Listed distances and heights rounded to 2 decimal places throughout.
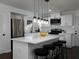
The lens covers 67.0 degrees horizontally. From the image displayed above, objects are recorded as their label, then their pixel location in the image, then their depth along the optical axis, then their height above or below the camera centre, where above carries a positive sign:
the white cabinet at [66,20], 4.24 +0.59
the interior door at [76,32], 4.16 -0.27
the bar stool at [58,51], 3.20 -1.29
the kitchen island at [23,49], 1.97 -0.71
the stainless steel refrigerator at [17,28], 3.65 +0.02
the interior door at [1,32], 3.21 -0.20
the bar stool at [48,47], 2.22 -0.70
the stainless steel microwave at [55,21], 4.53 +0.55
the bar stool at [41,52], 1.90 -0.76
